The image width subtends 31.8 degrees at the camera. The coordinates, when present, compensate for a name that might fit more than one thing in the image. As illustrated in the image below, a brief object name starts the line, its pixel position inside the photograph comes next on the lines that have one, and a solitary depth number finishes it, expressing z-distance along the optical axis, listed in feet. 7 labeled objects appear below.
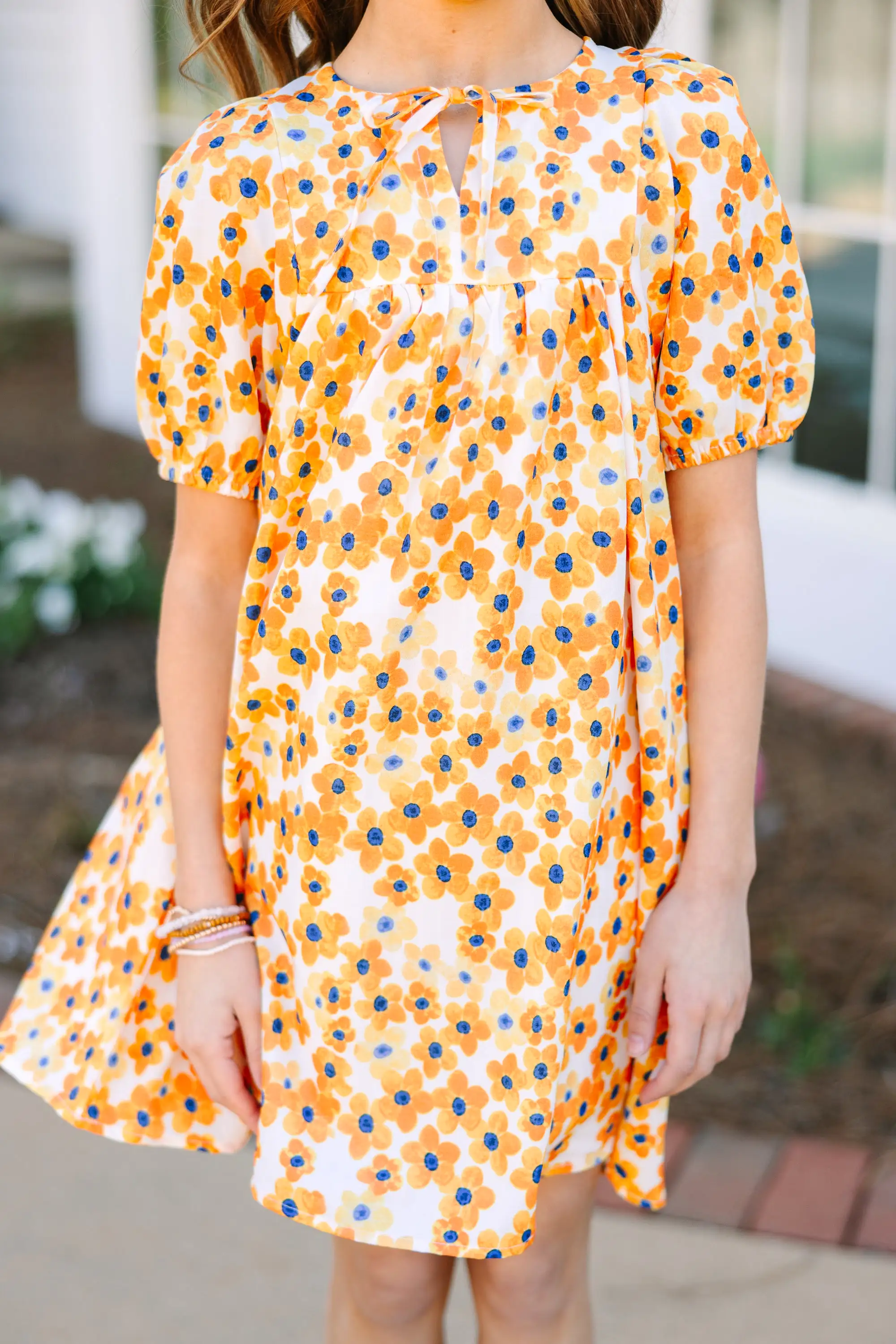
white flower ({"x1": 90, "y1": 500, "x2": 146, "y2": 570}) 15.02
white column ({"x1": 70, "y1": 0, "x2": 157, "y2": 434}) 22.12
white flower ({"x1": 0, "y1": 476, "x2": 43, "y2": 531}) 15.06
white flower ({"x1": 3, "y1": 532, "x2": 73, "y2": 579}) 14.62
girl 4.30
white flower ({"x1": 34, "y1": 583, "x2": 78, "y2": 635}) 14.60
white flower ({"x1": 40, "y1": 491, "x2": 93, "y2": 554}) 14.84
